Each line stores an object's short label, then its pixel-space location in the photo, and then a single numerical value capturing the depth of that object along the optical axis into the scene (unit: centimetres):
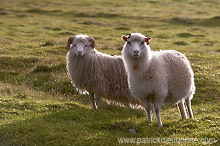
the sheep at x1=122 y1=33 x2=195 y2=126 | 1004
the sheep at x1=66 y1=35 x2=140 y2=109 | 1254
